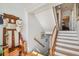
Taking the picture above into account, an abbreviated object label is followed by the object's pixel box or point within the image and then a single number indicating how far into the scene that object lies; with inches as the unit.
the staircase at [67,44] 74.3
